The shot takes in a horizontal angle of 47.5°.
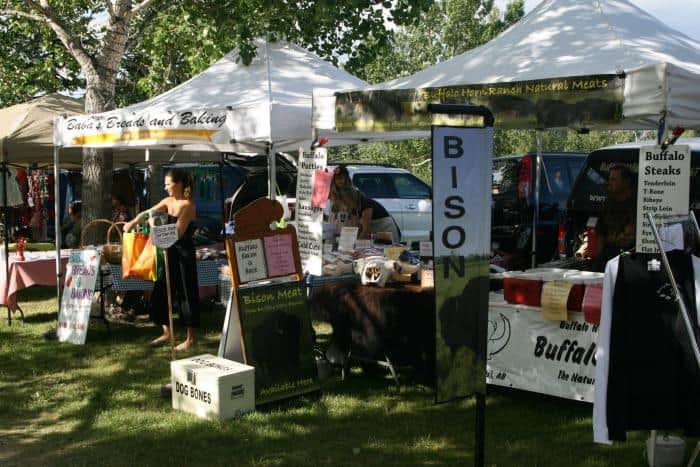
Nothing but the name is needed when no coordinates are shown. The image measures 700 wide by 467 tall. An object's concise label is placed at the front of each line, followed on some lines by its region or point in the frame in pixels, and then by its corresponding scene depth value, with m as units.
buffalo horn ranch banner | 4.89
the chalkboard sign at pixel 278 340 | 5.84
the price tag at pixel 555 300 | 5.46
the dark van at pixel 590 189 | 9.79
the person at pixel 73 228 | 11.37
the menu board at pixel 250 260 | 5.86
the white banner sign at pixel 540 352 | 5.49
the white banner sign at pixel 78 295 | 8.03
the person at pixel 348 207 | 8.10
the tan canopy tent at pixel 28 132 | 9.66
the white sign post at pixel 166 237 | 6.49
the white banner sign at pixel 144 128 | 7.04
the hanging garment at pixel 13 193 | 12.17
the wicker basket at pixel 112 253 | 8.17
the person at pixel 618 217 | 6.39
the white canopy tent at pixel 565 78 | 4.74
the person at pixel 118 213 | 10.27
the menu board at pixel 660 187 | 4.18
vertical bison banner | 3.62
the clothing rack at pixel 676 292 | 3.75
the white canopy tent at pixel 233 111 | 6.84
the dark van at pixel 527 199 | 11.97
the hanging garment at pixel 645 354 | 3.98
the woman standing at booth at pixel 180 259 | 7.50
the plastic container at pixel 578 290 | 5.44
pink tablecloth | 9.12
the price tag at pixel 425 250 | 6.66
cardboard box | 5.55
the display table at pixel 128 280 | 8.31
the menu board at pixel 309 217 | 6.32
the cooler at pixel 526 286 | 5.70
